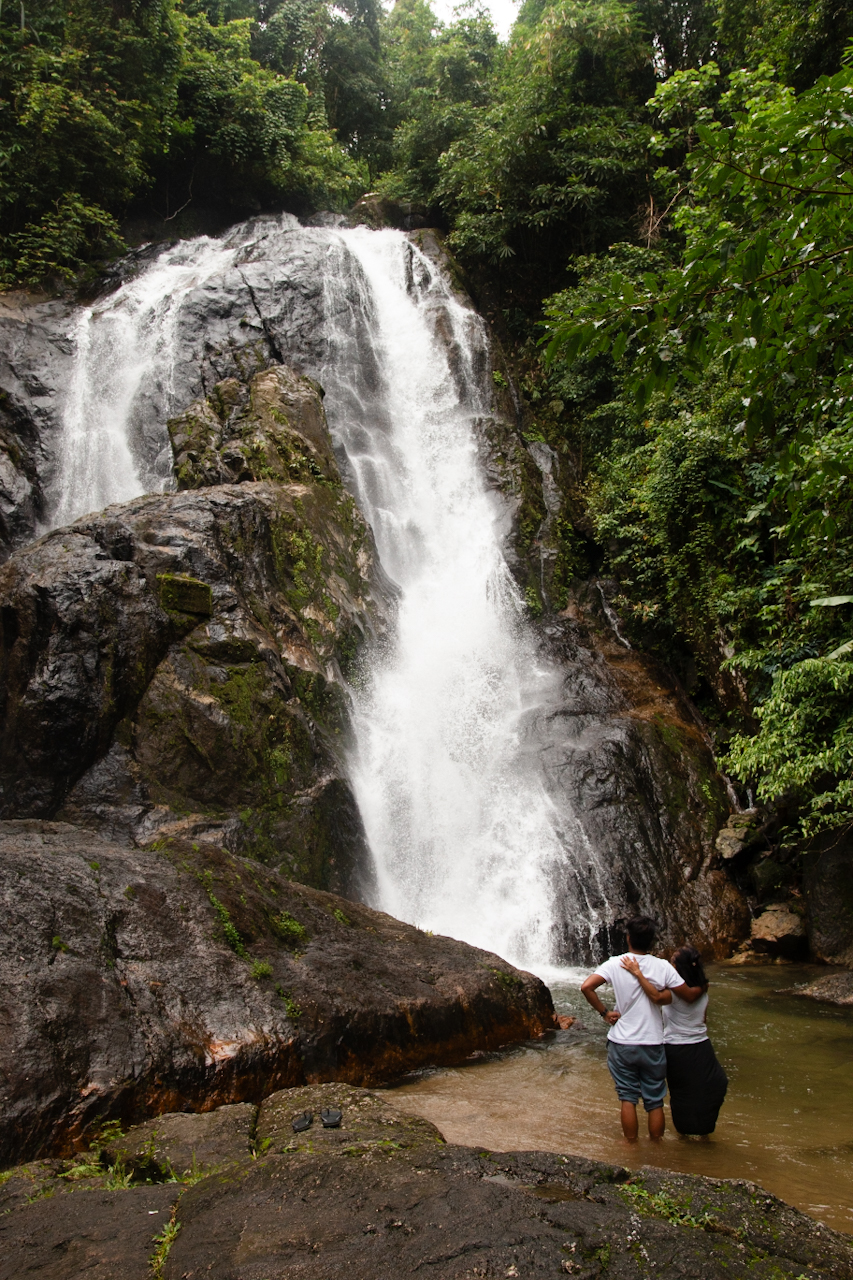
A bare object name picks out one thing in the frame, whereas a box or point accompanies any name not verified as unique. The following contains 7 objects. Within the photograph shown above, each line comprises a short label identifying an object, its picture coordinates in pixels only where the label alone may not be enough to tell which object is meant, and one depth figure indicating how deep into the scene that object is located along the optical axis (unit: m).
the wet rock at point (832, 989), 7.58
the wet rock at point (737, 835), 10.95
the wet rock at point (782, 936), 9.69
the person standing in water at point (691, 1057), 4.12
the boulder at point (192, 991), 3.60
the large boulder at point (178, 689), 8.35
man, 4.12
